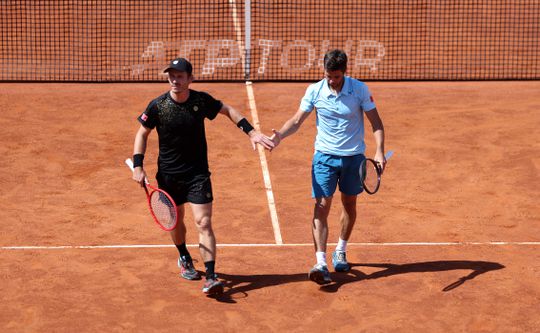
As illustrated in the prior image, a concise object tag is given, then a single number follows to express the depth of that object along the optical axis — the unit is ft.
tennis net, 130.82
